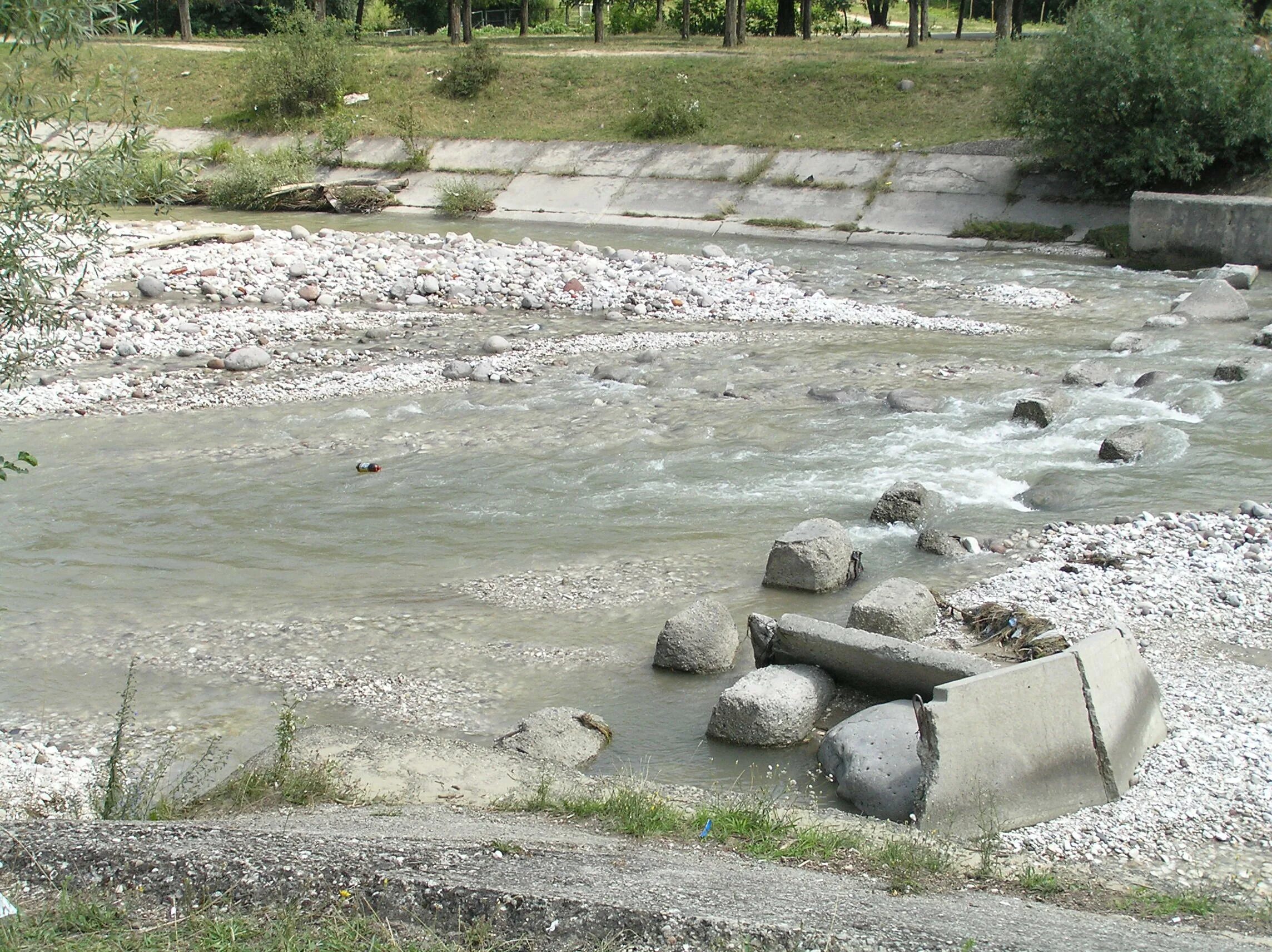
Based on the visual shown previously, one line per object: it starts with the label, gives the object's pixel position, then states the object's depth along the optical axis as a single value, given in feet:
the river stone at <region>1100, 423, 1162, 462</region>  37.60
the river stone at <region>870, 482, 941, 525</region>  33.27
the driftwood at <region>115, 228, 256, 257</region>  68.18
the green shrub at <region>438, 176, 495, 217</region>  90.17
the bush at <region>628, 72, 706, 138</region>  97.19
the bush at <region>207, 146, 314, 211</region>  93.50
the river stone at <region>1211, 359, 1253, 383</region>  45.91
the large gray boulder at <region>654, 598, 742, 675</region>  25.40
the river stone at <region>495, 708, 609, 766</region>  21.70
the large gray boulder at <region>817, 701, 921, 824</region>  19.62
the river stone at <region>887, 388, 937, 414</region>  43.78
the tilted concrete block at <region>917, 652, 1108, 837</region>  18.52
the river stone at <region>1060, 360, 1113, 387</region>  46.44
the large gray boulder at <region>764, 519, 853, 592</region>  29.07
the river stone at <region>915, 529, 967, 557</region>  31.27
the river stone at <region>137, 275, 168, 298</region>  59.47
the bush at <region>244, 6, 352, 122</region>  112.57
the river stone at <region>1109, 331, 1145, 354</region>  51.67
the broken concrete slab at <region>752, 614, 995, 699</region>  22.34
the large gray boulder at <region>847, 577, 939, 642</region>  25.70
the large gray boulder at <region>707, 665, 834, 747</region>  22.35
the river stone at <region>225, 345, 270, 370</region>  49.65
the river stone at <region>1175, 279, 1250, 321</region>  55.83
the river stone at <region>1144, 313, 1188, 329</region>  55.11
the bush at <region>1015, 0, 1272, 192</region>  72.38
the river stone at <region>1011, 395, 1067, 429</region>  41.65
